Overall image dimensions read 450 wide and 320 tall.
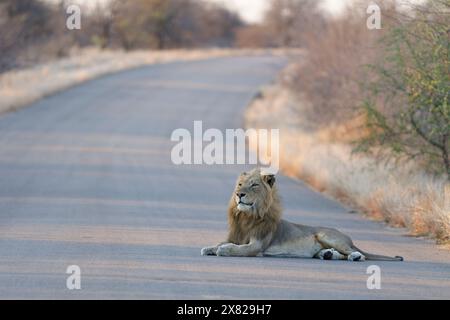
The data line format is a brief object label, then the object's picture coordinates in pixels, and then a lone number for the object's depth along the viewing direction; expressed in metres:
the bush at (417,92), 16.56
